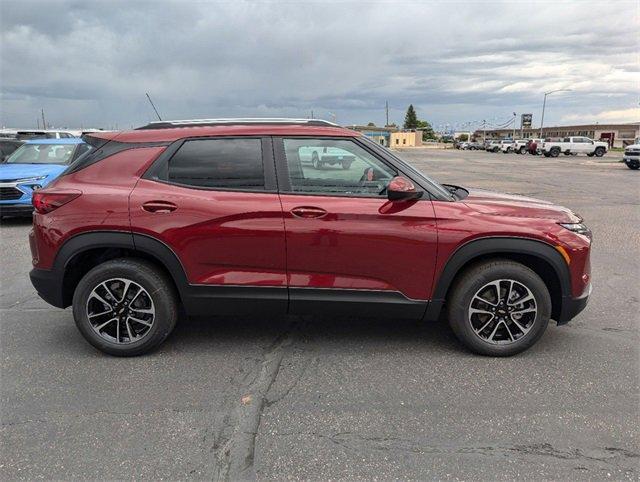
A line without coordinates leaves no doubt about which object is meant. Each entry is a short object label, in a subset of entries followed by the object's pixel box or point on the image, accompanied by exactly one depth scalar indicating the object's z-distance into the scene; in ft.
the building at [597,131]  290.27
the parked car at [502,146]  189.90
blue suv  30.73
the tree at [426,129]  442.54
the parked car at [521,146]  174.91
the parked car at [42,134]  56.80
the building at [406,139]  302.86
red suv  11.60
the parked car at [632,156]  85.05
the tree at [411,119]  451.53
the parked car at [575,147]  143.64
